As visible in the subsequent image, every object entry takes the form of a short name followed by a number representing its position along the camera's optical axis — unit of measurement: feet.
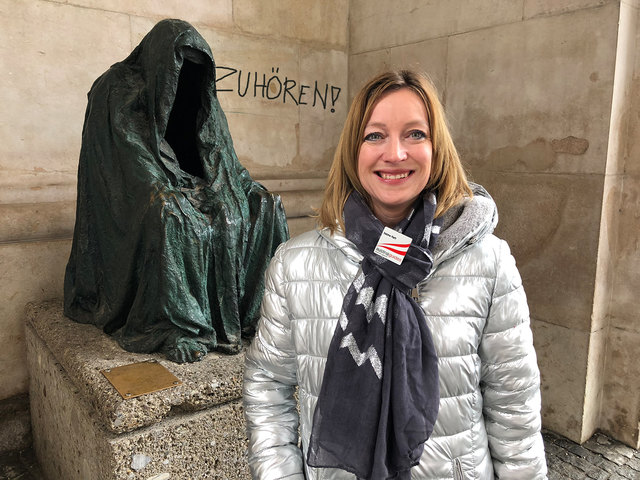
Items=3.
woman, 3.75
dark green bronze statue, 7.14
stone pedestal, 5.83
